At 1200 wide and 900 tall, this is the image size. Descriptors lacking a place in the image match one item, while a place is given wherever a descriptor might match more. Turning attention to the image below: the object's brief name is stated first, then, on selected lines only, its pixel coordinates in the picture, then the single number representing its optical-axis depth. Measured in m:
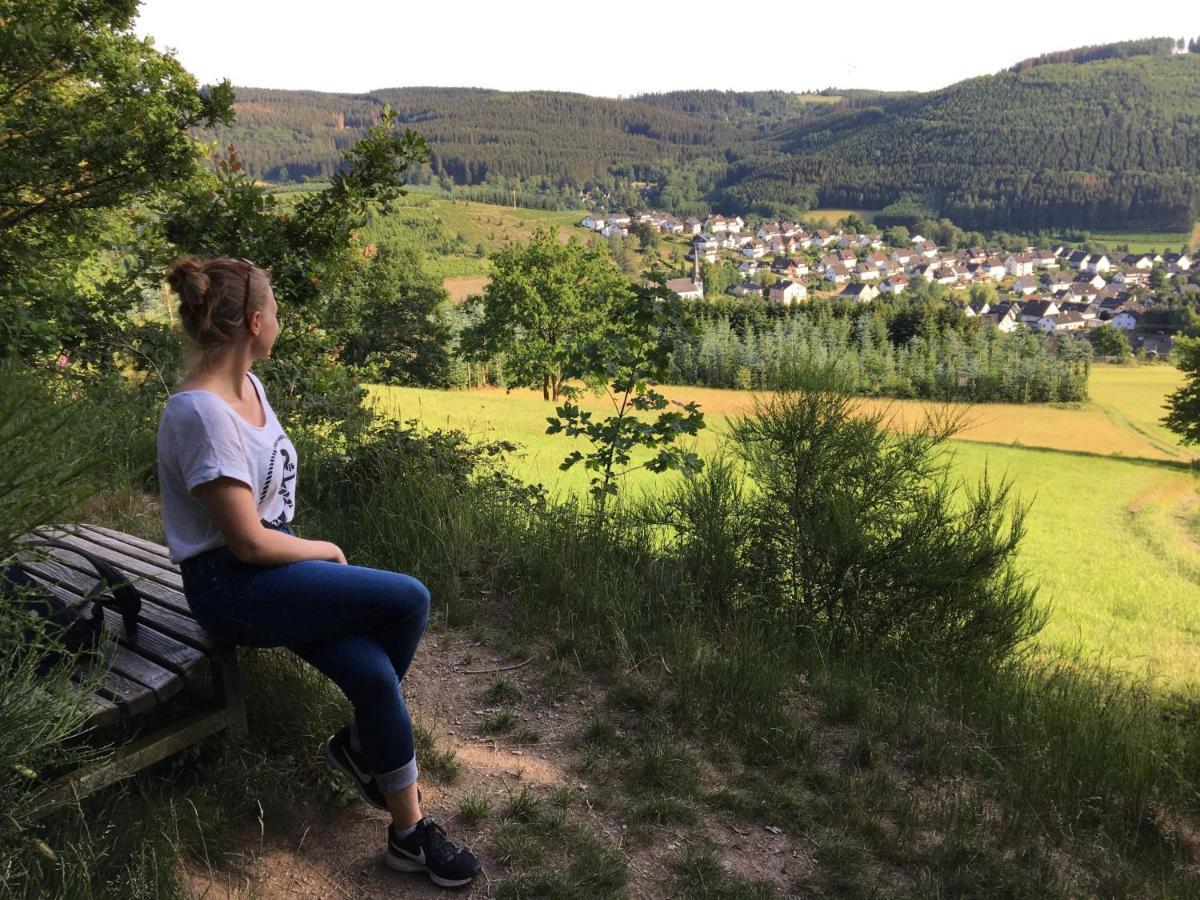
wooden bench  2.16
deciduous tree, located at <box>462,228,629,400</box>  44.66
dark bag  2.00
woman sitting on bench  2.27
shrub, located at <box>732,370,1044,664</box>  4.53
